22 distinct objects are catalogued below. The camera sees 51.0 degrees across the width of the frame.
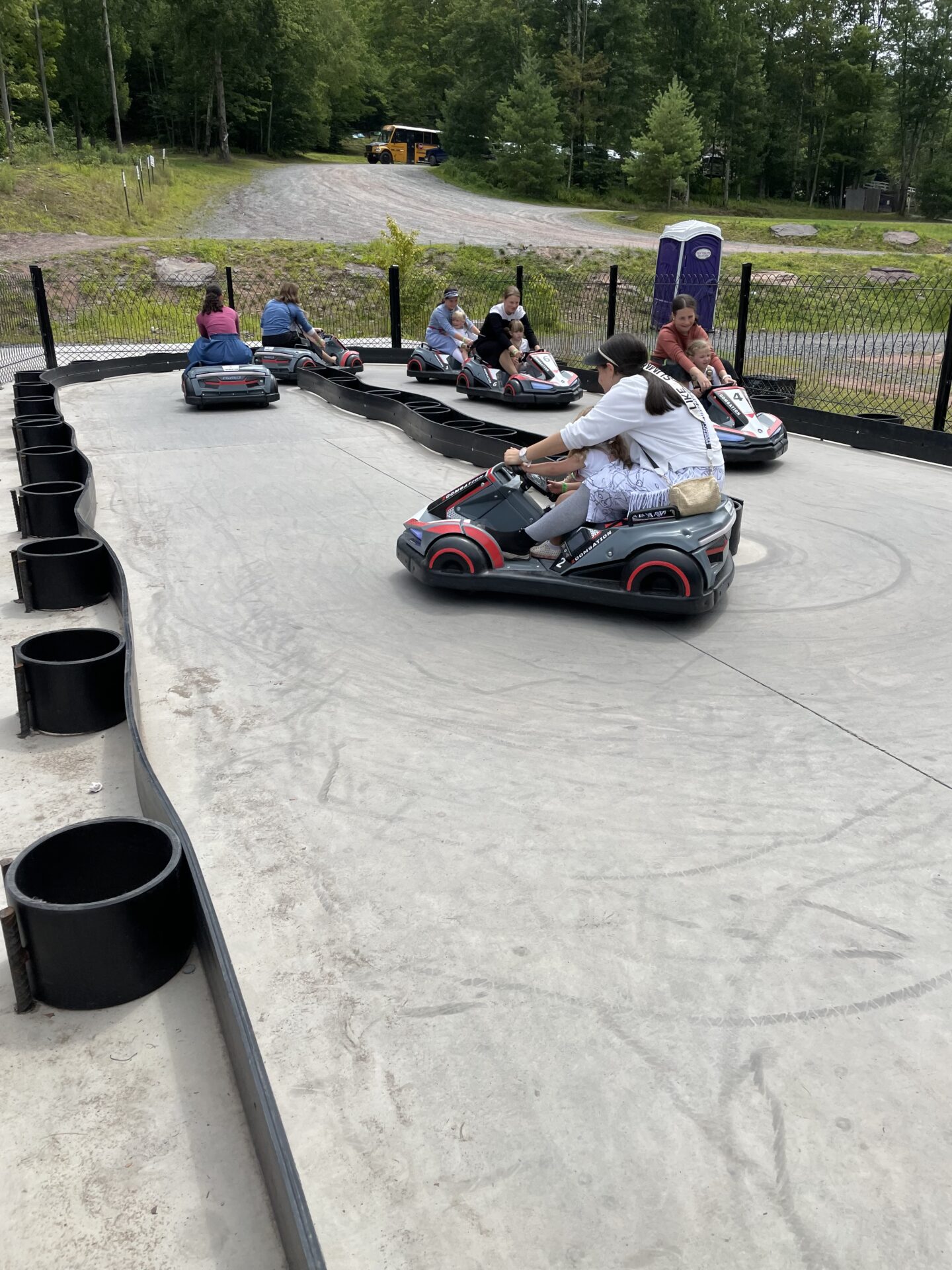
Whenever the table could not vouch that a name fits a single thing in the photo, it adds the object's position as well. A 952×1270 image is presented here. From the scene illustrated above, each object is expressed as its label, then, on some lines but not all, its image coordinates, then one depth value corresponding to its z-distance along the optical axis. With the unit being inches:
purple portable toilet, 597.6
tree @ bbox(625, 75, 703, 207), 1603.1
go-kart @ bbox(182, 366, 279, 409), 406.0
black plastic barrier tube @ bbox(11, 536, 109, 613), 184.2
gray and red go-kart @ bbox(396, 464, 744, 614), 171.8
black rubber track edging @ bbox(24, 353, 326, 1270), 62.7
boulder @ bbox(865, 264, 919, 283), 1031.0
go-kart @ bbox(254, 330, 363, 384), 492.1
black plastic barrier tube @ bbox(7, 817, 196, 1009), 85.4
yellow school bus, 2003.0
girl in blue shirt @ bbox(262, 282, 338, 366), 500.7
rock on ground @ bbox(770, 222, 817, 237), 1370.6
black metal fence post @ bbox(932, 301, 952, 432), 344.8
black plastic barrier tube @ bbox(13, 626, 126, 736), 136.7
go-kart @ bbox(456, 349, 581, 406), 411.5
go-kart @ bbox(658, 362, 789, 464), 302.8
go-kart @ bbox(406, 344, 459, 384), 498.9
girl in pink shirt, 405.1
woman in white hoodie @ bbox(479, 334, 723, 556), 169.3
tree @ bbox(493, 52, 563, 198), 1654.8
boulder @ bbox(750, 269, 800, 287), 890.7
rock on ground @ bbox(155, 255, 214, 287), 873.5
